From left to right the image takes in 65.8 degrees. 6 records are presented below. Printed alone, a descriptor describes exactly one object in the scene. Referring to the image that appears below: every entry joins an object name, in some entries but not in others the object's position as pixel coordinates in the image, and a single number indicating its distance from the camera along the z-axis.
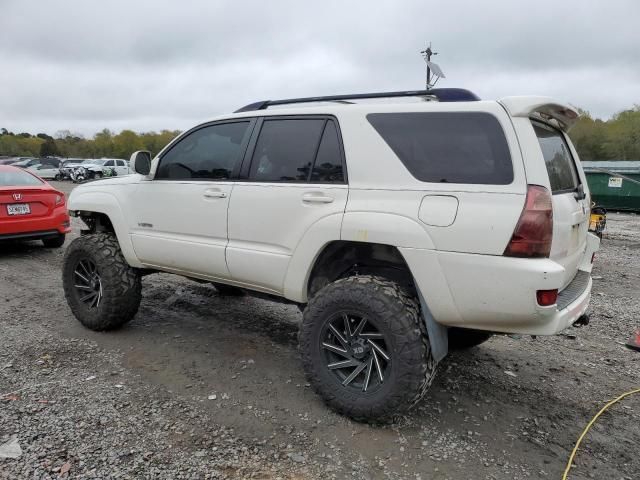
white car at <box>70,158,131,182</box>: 33.75
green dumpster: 18.09
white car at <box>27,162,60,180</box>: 36.88
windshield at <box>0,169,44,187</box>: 7.80
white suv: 2.63
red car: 7.48
